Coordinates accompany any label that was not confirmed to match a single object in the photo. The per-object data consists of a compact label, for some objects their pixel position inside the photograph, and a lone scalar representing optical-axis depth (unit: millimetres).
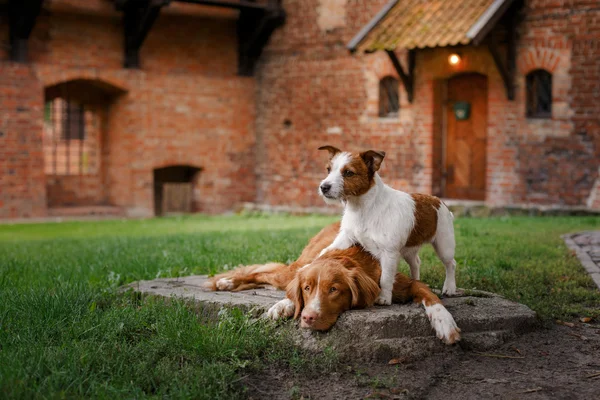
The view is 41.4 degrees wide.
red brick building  14609
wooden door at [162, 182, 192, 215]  20594
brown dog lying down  4594
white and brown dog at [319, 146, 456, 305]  4773
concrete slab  4660
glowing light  15572
